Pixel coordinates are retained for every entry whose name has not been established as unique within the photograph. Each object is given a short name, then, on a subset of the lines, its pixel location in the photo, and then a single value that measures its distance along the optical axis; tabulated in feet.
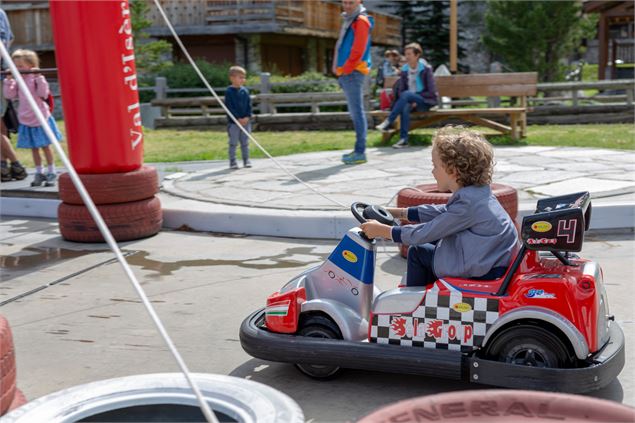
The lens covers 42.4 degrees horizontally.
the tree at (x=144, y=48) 83.41
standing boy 33.42
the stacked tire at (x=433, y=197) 18.06
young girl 30.19
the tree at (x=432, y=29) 109.70
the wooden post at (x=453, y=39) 55.83
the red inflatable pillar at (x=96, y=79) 22.06
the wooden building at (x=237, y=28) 95.91
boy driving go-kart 12.01
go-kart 11.02
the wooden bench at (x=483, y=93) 39.91
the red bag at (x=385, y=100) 43.78
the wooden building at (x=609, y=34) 96.53
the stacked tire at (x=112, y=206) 22.70
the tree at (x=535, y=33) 94.07
